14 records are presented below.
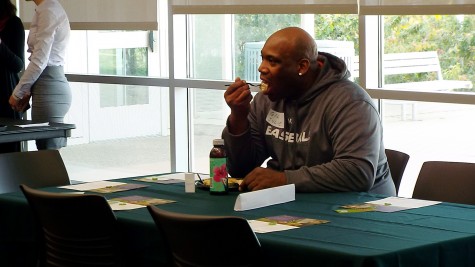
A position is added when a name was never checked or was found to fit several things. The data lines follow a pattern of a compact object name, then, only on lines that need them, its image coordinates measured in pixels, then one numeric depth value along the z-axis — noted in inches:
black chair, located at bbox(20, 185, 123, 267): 117.0
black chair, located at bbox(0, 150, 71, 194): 160.1
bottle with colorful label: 132.9
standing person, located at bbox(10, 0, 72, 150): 232.4
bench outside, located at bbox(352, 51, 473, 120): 196.5
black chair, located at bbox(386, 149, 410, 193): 151.2
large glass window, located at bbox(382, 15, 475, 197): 193.8
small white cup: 137.1
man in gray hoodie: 132.6
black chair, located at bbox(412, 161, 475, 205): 137.3
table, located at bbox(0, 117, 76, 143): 198.1
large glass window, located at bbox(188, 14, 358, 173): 217.3
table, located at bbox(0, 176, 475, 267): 96.3
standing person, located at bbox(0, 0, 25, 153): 243.1
